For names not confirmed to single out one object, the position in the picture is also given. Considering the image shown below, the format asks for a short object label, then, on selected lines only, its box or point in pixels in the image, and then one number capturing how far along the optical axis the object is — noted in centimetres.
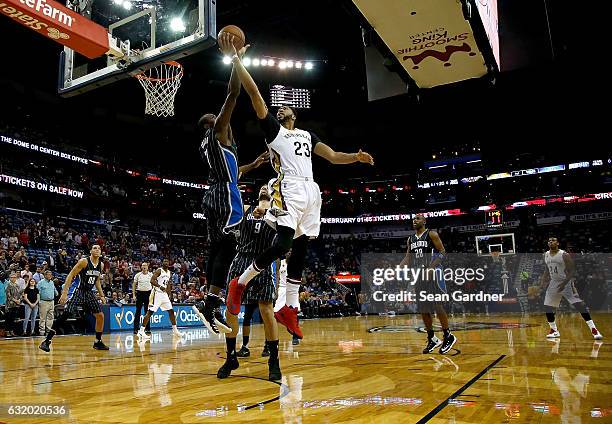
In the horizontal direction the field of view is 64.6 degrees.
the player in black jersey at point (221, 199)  419
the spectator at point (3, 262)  1465
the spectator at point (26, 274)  1352
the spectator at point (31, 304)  1252
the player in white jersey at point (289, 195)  424
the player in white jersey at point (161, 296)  1147
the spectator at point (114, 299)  1622
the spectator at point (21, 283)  1330
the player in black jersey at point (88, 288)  819
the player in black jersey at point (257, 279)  439
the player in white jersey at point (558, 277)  931
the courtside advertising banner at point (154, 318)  1444
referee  1190
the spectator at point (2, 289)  1198
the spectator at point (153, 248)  2662
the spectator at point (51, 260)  1855
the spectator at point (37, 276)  1405
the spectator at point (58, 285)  1488
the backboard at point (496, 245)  2364
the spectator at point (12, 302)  1280
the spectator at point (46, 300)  1273
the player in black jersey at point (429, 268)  664
